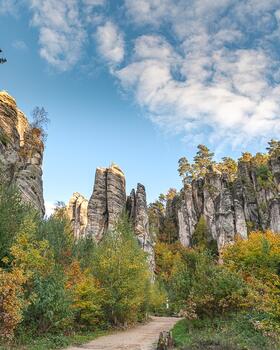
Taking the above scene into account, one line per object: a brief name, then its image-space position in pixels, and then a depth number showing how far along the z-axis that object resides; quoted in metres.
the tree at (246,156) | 92.94
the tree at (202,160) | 95.55
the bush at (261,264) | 14.67
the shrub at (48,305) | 18.91
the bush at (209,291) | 20.97
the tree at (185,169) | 95.56
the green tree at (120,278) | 28.08
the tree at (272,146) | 87.04
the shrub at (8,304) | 15.11
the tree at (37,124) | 51.09
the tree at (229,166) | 94.88
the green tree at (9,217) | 20.34
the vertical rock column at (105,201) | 62.50
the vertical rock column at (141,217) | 63.38
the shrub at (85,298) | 23.97
